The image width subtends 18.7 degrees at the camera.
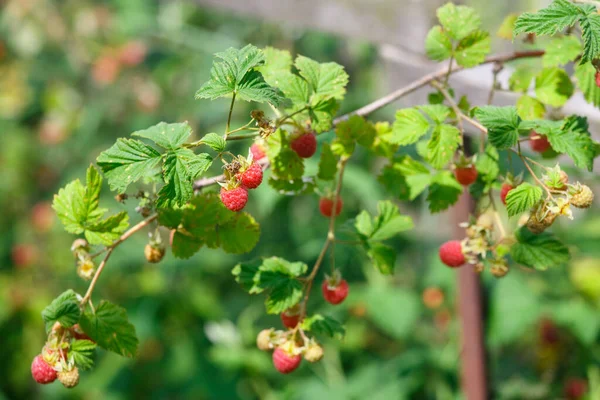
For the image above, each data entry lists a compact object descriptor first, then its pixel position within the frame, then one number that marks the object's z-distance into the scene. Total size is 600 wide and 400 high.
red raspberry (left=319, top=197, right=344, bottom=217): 1.21
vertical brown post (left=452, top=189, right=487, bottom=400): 1.48
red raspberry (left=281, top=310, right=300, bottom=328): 1.15
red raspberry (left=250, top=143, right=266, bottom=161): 1.15
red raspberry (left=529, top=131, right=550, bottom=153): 1.17
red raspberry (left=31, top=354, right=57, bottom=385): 1.10
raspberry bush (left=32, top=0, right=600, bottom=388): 1.06
